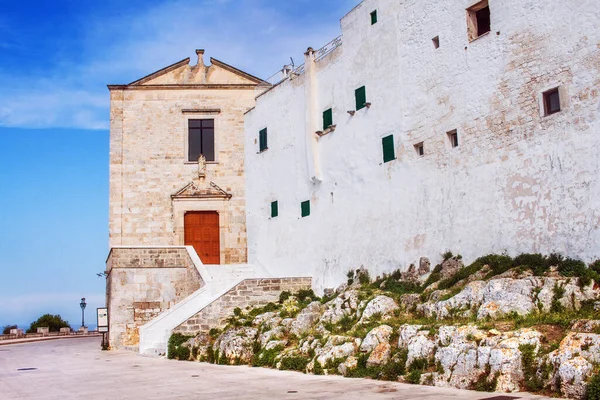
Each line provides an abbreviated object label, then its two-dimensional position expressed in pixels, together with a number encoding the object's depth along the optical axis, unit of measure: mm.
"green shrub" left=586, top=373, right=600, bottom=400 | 9211
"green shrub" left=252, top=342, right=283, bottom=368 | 16094
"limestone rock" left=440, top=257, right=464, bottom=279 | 17258
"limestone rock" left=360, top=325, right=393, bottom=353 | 13820
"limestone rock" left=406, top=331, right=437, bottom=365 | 12383
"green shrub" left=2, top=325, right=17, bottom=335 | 35559
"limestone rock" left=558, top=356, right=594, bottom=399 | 9570
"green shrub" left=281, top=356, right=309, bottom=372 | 14843
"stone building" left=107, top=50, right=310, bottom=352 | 28625
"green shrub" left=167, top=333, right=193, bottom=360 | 18688
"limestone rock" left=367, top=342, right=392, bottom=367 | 13203
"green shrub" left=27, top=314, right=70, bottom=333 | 42312
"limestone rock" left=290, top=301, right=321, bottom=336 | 17594
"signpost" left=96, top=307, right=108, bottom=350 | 24000
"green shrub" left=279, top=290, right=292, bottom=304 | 21877
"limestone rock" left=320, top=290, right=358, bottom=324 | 17500
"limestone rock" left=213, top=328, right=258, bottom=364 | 17141
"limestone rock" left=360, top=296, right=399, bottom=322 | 16406
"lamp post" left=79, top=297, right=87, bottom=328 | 39875
